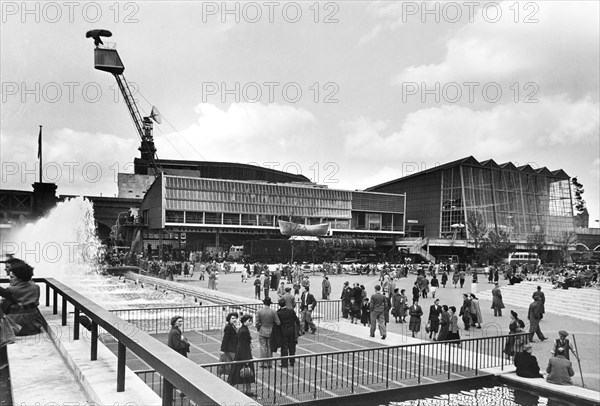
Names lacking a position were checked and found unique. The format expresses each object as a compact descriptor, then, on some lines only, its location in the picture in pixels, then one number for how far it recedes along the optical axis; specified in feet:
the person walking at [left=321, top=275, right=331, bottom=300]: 82.58
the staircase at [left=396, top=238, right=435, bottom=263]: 271.74
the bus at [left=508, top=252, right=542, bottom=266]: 230.40
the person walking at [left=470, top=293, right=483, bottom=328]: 63.00
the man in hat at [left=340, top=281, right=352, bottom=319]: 66.80
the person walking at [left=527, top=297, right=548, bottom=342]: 56.54
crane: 339.98
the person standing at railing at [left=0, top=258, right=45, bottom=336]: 21.54
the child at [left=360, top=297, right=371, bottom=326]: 60.97
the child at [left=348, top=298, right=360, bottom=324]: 64.03
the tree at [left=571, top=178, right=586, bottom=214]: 481.46
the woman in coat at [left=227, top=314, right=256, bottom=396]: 29.94
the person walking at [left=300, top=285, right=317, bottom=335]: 55.62
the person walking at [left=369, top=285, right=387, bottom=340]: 52.13
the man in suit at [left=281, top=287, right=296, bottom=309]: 48.37
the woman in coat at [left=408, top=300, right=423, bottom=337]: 55.16
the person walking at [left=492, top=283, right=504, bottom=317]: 75.40
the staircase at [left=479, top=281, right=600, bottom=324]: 81.99
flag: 136.26
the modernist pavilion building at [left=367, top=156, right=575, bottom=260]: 310.86
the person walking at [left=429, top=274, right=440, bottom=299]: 101.22
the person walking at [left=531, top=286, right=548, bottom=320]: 58.65
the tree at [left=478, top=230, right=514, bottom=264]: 234.17
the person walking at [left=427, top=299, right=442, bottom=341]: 53.67
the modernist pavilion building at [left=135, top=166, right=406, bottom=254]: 277.03
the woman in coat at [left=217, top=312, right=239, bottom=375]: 31.45
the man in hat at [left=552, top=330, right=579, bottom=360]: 38.60
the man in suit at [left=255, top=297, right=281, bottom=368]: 37.58
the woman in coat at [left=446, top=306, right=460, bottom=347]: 49.21
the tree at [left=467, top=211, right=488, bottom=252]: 258.98
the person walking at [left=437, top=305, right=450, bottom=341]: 49.26
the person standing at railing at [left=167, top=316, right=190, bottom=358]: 29.99
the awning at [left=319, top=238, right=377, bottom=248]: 251.60
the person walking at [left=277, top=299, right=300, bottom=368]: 39.60
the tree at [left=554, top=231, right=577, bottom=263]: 309.01
